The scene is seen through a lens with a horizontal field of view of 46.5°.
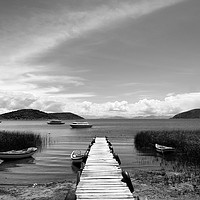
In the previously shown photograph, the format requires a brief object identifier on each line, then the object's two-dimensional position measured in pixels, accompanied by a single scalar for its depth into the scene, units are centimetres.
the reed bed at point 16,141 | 3328
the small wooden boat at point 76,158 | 2402
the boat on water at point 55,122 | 18850
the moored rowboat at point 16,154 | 2666
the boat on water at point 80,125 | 11581
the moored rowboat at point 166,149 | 3081
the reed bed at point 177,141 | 2712
